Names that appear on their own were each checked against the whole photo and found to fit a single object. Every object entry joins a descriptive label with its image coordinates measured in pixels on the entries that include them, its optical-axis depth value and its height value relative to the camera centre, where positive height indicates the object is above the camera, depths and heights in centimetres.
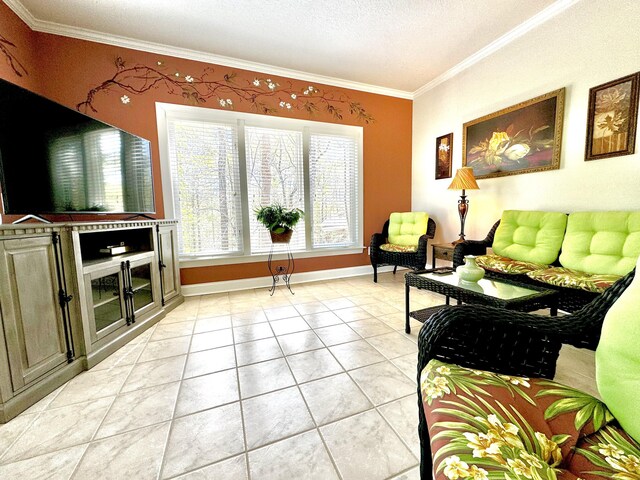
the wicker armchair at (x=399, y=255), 300 -52
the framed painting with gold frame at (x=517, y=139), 235 +73
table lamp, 281 +32
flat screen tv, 150 +42
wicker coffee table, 141 -50
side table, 279 -45
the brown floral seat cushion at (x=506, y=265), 204 -46
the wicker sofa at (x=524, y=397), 50 -46
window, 289 +46
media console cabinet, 123 -50
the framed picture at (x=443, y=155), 341 +75
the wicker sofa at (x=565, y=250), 170 -34
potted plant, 282 -6
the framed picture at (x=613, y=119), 189 +68
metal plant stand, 333 -71
